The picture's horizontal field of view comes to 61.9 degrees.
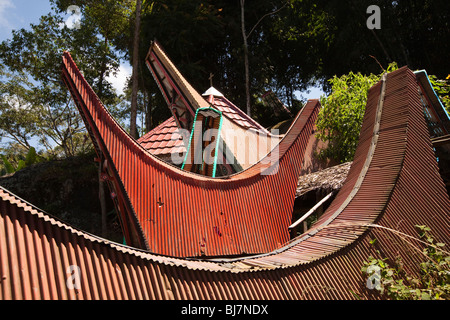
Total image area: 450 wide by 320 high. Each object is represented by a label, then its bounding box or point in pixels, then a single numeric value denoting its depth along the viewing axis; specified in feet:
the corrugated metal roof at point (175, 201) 16.52
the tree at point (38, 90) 53.26
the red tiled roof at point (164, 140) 34.81
